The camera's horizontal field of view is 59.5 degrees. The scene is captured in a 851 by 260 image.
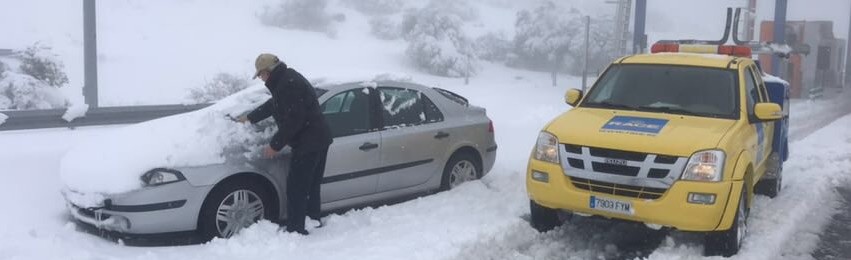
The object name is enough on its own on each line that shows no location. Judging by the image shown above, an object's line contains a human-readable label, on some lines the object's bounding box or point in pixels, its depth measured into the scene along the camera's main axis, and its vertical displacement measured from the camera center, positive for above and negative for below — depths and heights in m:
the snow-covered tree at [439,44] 32.34 -0.10
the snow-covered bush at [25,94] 16.53 -1.42
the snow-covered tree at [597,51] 35.12 -0.27
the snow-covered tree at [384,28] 42.92 +0.73
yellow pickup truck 5.41 -0.78
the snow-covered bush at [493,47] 38.16 -0.21
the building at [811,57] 26.94 -0.25
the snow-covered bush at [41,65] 18.83 -0.85
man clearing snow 5.77 -0.71
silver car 5.59 -1.14
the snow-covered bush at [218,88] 21.53 -1.54
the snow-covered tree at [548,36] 35.47 +0.42
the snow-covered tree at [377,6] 50.91 +2.36
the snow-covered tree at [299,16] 44.69 +1.33
